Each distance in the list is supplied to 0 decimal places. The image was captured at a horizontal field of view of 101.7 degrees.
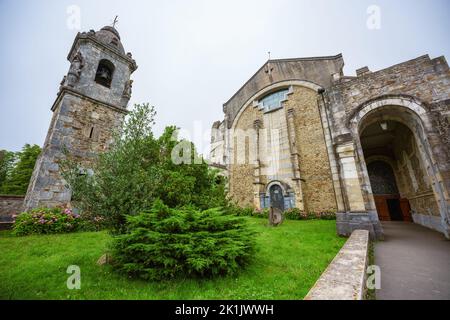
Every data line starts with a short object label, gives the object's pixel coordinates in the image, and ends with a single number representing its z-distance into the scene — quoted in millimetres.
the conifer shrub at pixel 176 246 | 3371
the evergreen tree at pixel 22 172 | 18922
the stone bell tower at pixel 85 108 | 9484
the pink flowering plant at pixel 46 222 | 7680
